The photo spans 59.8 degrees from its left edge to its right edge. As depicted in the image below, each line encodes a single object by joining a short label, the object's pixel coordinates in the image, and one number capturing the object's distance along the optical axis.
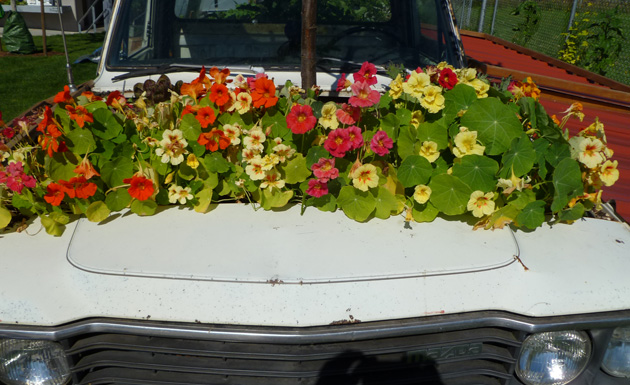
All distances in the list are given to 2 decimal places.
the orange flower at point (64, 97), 2.04
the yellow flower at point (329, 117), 2.03
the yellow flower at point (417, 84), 2.11
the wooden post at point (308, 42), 2.38
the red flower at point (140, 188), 1.91
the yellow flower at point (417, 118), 2.17
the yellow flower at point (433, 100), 2.08
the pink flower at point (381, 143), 1.96
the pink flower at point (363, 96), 2.01
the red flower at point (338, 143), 1.97
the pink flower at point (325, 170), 1.94
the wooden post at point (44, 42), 11.74
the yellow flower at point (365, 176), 1.93
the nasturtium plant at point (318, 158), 1.95
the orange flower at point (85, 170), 1.93
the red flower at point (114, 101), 2.15
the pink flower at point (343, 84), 2.17
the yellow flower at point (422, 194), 1.95
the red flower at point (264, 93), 2.09
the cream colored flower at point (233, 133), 2.06
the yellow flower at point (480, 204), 1.91
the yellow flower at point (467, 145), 1.99
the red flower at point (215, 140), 2.03
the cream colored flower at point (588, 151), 1.99
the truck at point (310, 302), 1.59
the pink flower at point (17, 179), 1.89
